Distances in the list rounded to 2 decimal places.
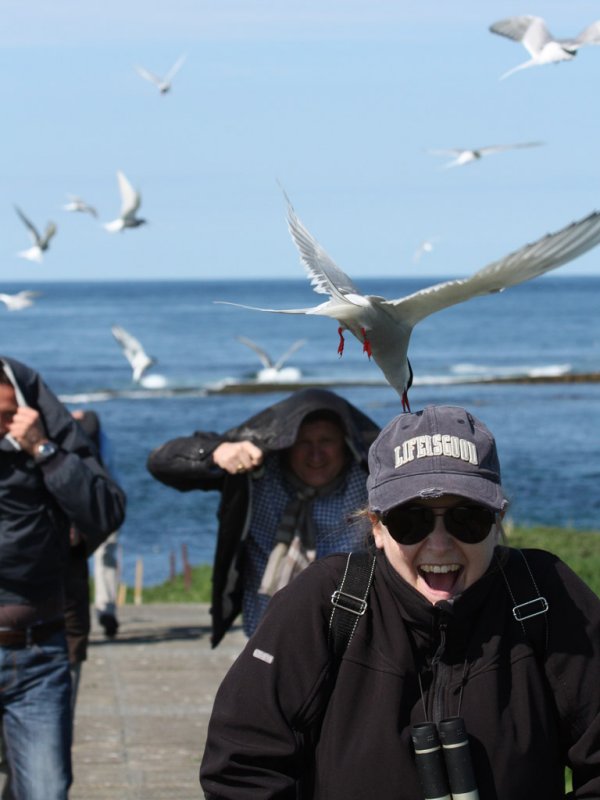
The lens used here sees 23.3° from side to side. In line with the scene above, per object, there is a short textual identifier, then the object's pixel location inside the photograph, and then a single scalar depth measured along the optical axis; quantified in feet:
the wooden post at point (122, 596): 49.86
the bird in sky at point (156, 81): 57.47
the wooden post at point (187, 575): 51.79
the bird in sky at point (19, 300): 78.48
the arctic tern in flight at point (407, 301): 12.16
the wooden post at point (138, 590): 48.80
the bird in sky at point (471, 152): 35.86
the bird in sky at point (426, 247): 86.51
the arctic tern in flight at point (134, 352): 72.65
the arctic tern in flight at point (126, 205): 62.64
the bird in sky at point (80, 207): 70.33
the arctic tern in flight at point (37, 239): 66.69
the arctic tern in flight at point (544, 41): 25.11
